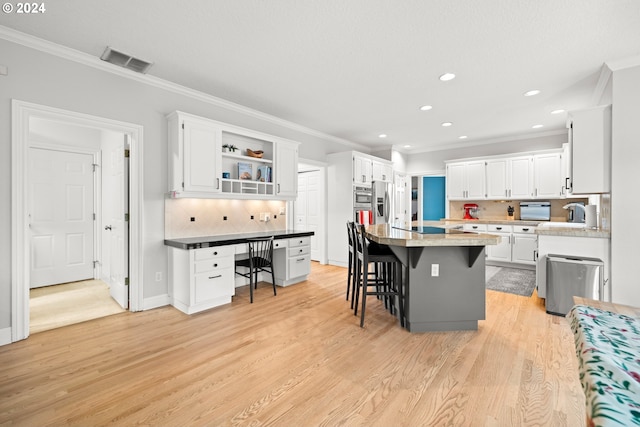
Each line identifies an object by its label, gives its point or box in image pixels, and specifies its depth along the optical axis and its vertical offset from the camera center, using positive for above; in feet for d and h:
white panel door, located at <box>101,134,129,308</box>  11.48 -0.20
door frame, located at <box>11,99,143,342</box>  8.61 +0.30
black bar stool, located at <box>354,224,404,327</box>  9.66 -2.10
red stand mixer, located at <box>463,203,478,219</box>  22.35 +0.14
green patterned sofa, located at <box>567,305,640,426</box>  2.06 -1.34
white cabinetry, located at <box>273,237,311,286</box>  14.66 -2.41
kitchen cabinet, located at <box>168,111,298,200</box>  11.55 +2.35
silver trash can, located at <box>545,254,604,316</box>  10.34 -2.44
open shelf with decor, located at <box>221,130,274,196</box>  13.60 +2.34
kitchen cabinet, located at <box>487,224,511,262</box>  19.12 -2.26
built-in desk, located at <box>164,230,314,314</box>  10.91 -2.19
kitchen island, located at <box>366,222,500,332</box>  9.36 -2.40
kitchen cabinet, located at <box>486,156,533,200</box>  19.45 +2.40
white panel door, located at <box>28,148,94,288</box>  14.16 -0.14
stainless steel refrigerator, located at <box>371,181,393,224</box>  21.13 +0.85
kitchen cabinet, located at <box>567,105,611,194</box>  10.59 +2.30
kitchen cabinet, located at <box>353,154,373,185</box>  19.45 +2.98
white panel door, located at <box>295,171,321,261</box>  21.11 +0.52
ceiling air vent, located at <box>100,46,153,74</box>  9.52 +5.16
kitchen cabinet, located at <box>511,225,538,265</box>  18.21 -2.00
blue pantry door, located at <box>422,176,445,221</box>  28.12 +1.53
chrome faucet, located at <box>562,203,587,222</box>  14.27 +0.33
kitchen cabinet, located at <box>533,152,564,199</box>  18.48 +2.36
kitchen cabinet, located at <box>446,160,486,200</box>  21.17 +2.40
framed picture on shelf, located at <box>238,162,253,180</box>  14.01 +2.05
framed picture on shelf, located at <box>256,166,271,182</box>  14.69 +1.96
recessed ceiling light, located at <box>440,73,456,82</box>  11.10 +5.22
